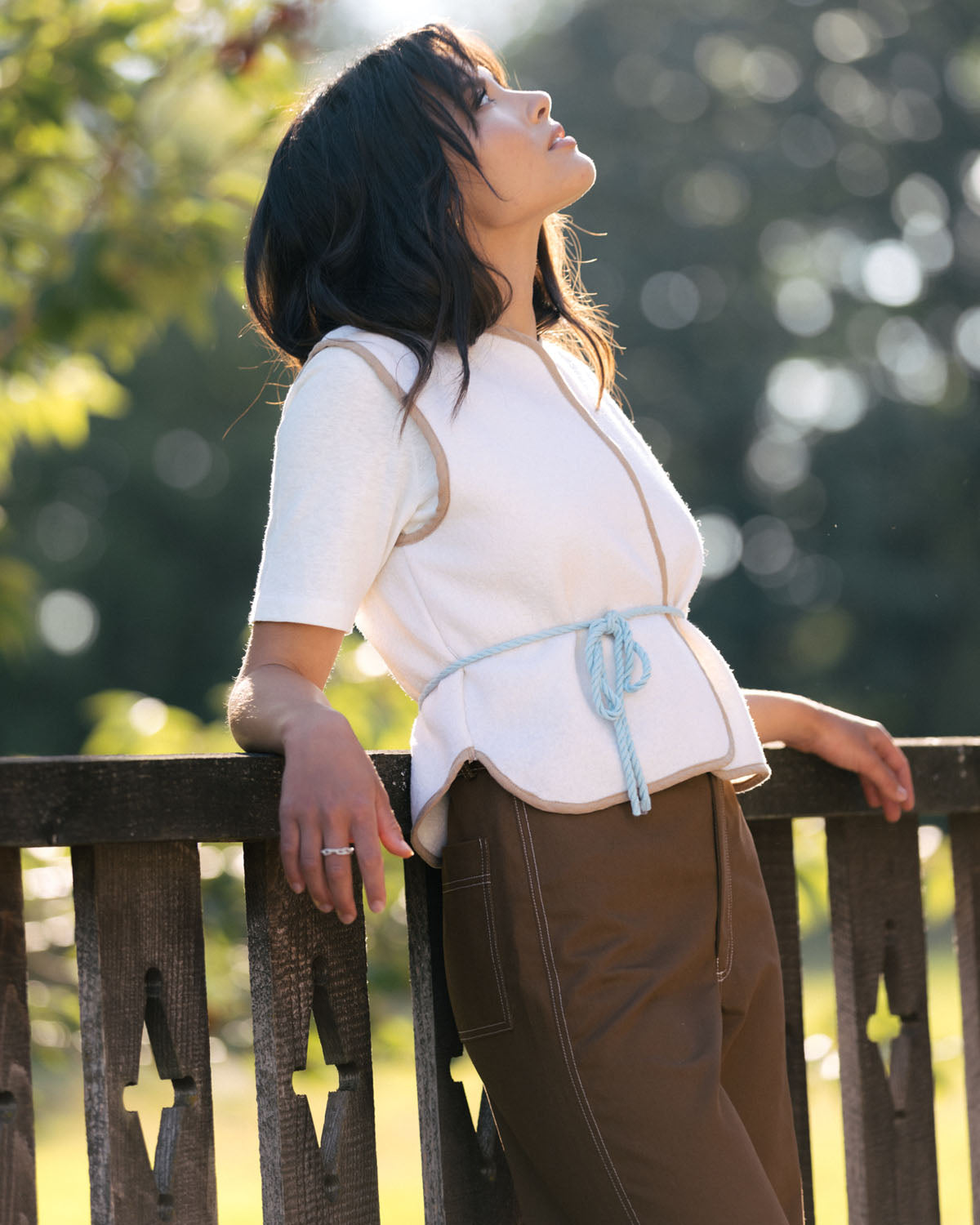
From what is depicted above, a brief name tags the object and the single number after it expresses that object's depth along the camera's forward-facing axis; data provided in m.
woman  4.37
